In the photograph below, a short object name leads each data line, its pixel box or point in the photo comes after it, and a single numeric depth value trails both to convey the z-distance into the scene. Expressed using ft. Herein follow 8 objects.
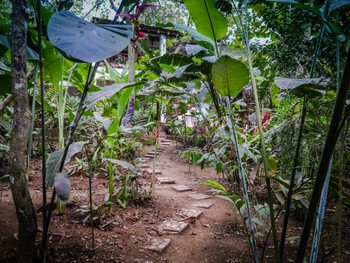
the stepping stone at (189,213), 7.75
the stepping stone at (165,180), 11.67
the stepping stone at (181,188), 10.64
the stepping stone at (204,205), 8.75
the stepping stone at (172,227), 6.63
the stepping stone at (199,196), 9.72
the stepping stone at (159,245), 5.54
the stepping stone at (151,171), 13.19
